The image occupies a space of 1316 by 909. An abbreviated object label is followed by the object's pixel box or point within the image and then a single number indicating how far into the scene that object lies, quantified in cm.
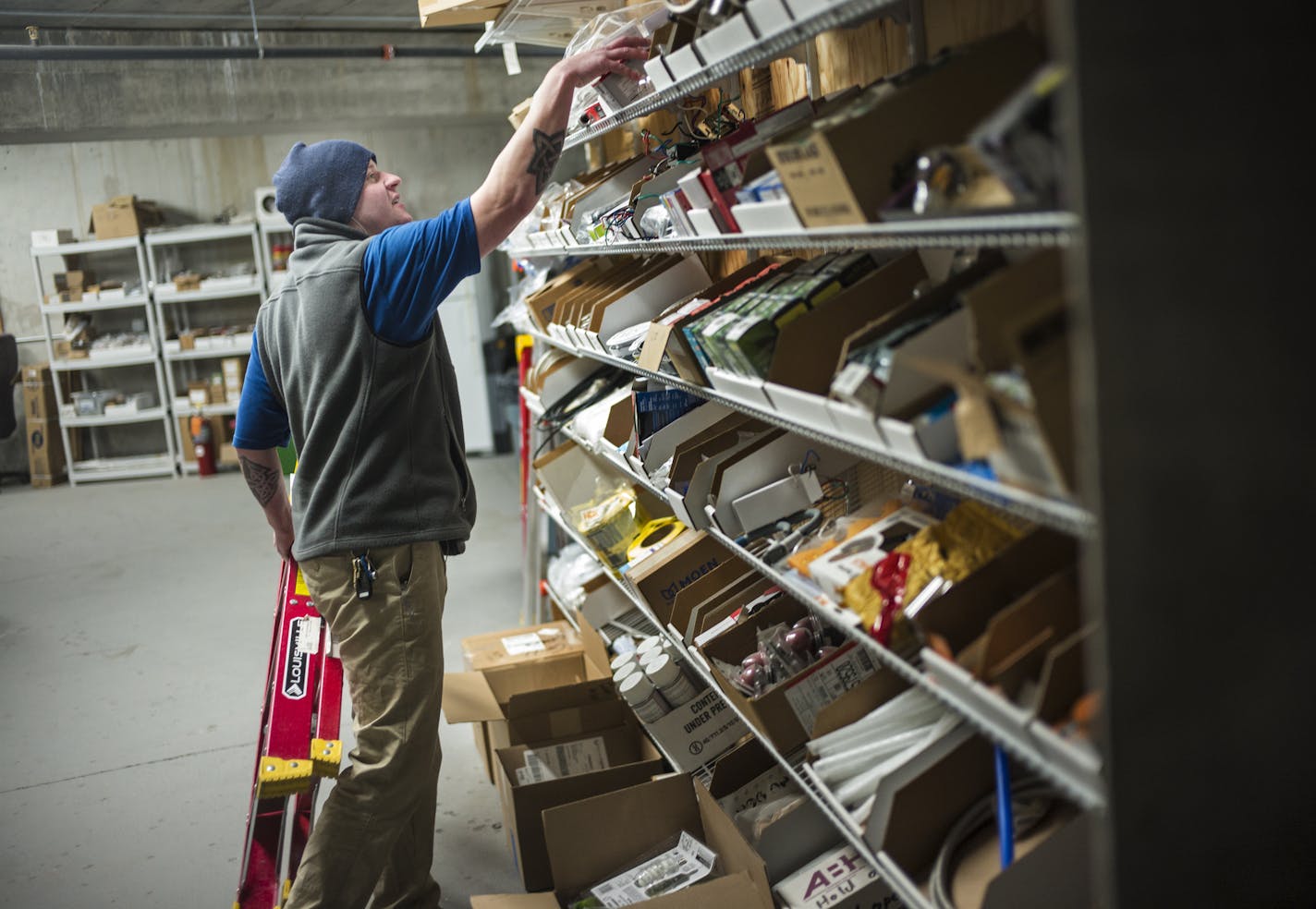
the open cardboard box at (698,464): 240
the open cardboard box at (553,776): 272
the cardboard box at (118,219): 941
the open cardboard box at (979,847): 154
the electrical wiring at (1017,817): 169
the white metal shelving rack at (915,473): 117
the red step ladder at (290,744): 253
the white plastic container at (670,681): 283
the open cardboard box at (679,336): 225
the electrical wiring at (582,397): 370
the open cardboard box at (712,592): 258
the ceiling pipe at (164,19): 676
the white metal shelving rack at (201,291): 942
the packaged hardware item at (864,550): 183
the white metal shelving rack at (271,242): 943
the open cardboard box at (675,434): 272
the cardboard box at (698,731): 278
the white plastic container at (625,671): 288
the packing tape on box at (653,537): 300
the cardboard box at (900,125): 147
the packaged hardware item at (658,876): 245
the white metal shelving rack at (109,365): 956
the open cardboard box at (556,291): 385
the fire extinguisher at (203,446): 942
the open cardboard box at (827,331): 183
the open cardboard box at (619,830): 247
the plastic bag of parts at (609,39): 254
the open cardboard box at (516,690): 314
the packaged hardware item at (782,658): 227
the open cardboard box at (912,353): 145
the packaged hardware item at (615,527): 318
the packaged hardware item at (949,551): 165
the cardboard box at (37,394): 974
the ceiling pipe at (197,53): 616
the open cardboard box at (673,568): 272
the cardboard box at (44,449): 962
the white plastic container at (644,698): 279
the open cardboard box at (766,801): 235
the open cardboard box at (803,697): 208
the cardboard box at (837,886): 217
